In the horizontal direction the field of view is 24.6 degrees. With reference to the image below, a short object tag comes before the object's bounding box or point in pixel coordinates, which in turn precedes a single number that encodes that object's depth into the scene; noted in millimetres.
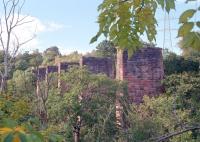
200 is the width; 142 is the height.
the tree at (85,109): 8398
